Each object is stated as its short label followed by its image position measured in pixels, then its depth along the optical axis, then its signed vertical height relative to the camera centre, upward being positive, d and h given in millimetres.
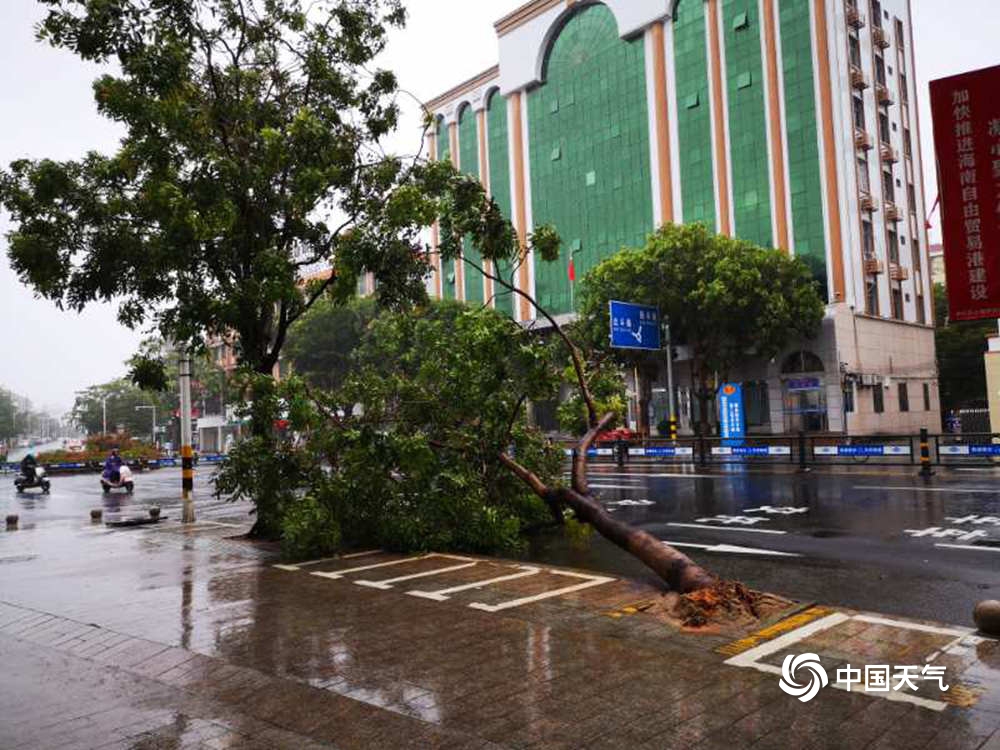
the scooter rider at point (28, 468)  28558 -737
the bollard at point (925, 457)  19766 -1175
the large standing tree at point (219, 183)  11039 +4064
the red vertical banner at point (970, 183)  7590 +2348
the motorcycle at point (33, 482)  27891 -1266
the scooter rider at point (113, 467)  26656 -786
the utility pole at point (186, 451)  15289 -180
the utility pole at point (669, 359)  35006 +3059
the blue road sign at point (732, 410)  36500 +500
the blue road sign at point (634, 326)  29984 +4029
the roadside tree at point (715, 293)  34281 +5983
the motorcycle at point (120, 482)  26500 -1306
